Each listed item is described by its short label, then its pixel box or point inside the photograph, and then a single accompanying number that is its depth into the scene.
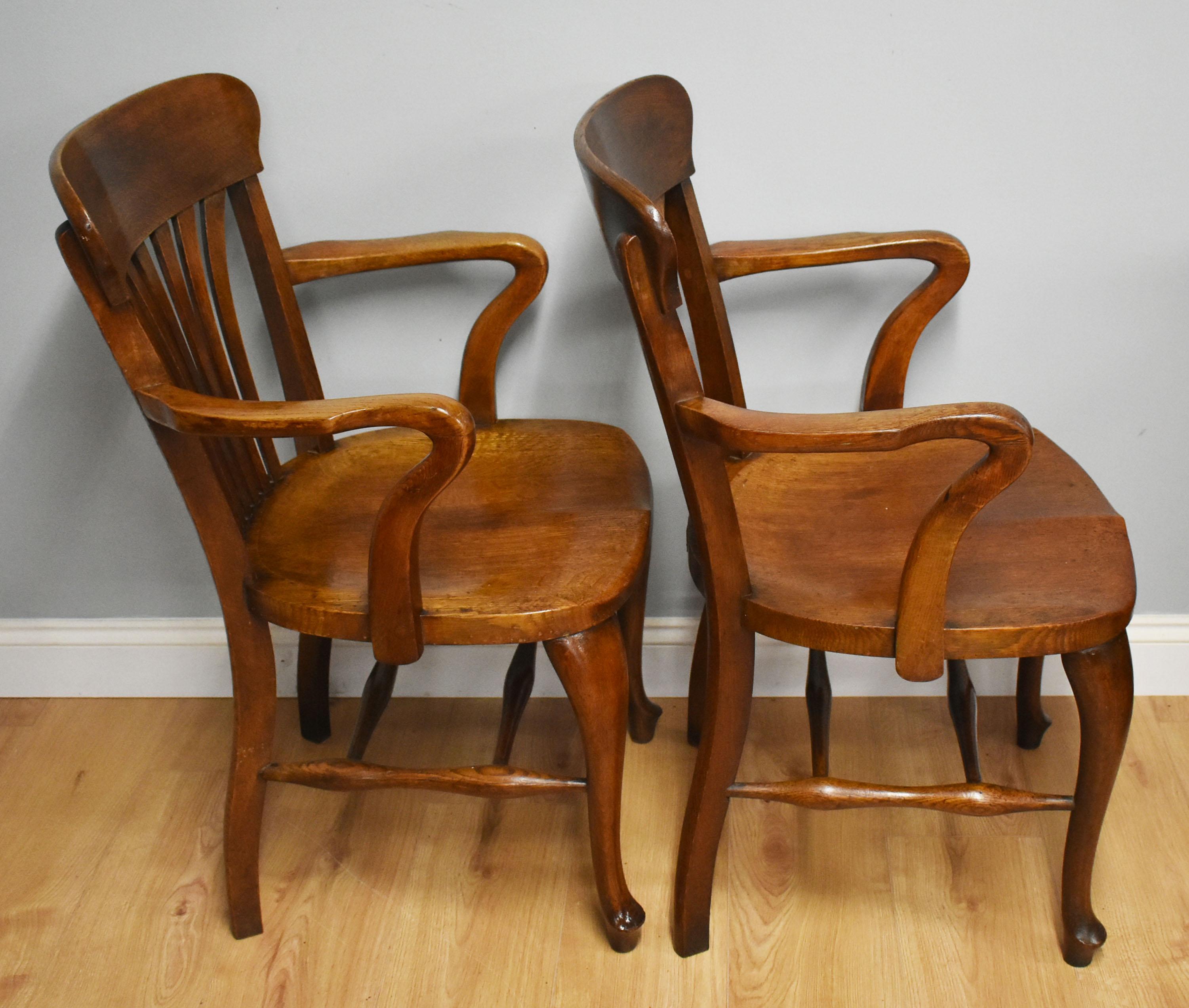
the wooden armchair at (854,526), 1.04
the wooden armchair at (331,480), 1.09
